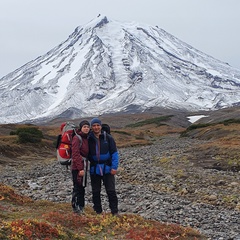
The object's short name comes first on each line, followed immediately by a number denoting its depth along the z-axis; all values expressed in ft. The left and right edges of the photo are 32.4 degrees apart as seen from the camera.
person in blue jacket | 35.24
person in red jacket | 34.55
